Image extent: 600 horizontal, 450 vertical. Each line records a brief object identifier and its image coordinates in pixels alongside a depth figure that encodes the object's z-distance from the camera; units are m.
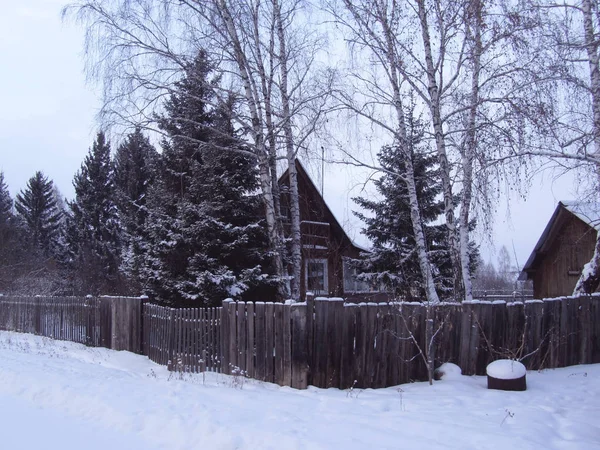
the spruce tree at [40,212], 46.22
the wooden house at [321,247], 19.20
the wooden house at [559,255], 20.61
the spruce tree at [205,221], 13.50
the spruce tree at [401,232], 19.53
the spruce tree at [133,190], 18.36
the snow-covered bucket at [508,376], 8.03
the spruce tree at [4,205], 38.26
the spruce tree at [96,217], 31.52
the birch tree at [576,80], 10.85
